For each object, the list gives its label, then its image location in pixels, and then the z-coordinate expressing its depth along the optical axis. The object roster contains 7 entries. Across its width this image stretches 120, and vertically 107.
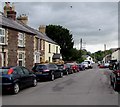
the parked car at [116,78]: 13.67
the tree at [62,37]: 65.81
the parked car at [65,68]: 29.68
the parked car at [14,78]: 12.99
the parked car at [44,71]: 20.78
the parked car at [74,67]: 35.97
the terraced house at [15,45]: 24.89
